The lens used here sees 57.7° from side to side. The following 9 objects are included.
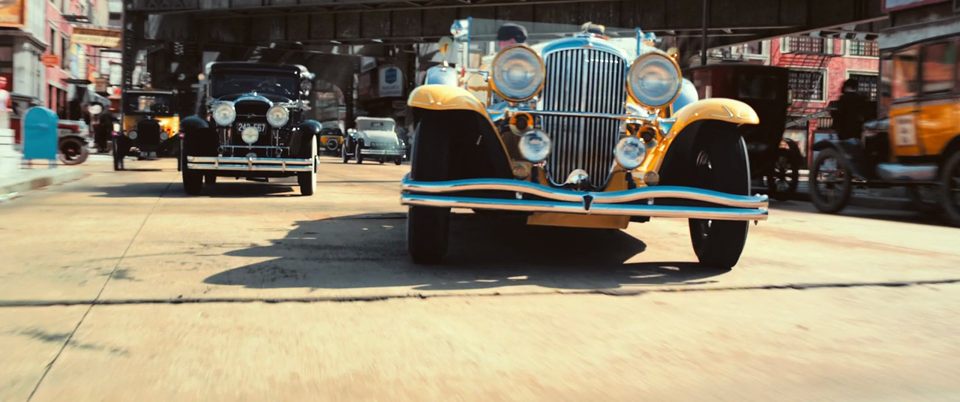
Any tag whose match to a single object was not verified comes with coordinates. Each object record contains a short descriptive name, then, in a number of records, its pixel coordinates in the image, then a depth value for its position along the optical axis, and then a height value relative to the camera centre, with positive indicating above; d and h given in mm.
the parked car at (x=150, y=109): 26484 +1285
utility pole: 23578 +3267
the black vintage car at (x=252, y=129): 12078 +348
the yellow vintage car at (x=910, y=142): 10367 +304
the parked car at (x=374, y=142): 31094 +477
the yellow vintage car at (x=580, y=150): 5219 +59
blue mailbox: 17094 +231
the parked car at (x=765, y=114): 15648 +946
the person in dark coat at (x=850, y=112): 13459 +818
